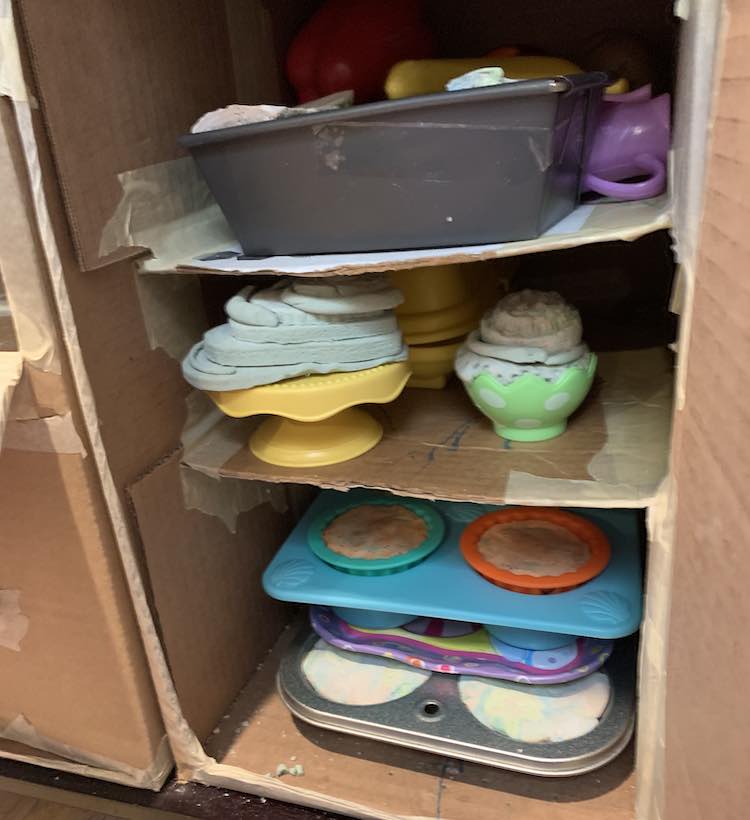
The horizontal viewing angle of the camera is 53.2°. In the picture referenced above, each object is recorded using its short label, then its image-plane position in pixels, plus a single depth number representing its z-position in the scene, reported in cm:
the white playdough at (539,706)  67
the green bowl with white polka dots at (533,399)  61
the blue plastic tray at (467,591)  64
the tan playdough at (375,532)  74
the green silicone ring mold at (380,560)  72
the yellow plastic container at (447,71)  64
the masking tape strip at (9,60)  47
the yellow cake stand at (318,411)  61
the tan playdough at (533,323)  62
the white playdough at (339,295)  60
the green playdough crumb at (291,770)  71
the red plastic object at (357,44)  71
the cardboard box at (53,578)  53
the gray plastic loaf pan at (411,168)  49
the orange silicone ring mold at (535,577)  67
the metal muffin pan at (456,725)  66
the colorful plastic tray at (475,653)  70
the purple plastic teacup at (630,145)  60
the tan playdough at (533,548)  69
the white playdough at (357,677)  73
